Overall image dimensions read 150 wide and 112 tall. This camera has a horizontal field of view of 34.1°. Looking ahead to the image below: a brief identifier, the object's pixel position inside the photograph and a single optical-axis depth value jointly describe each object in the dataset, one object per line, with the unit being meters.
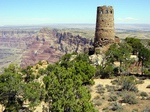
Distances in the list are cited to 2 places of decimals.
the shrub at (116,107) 24.16
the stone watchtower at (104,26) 46.72
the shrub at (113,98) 27.38
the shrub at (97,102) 26.08
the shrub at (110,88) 31.61
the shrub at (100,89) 30.91
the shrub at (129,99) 26.08
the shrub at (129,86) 31.25
